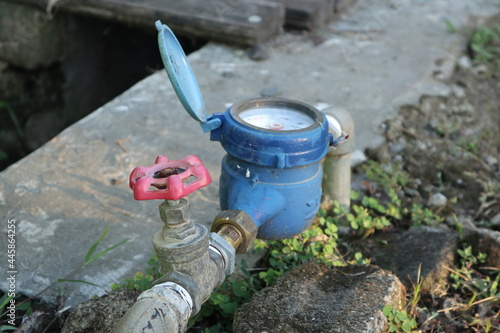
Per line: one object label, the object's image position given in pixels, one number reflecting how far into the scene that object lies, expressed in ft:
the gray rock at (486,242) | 6.36
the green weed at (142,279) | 5.47
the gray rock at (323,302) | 4.72
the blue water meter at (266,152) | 5.13
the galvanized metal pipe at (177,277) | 4.01
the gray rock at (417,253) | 6.07
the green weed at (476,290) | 5.81
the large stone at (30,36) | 12.28
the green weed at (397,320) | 4.96
